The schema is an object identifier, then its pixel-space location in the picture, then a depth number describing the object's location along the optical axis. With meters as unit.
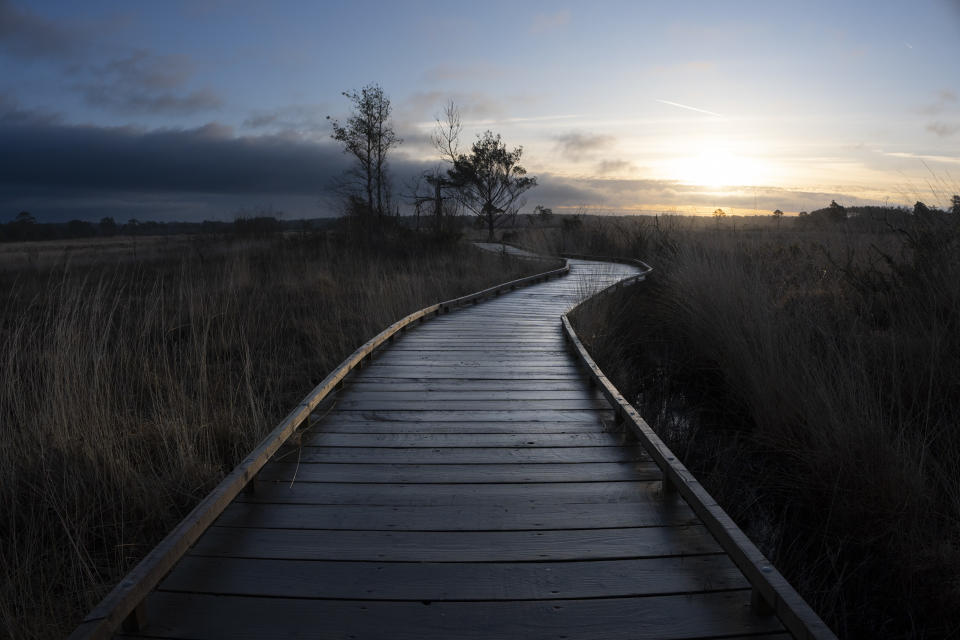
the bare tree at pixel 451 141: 26.92
